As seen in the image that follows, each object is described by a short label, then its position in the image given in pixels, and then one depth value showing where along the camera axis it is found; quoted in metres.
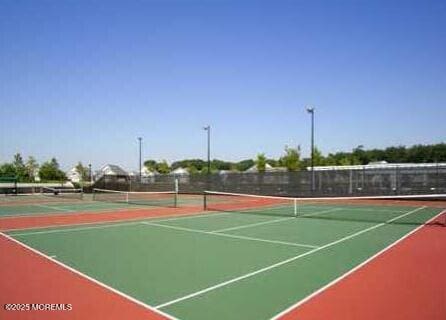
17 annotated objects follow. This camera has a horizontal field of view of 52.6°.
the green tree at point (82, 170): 89.62
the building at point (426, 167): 31.05
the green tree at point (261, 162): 62.38
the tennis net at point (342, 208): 19.44
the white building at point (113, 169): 71.28
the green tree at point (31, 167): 97.88
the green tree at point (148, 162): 142.65
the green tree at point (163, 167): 77.62
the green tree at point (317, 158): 62.29
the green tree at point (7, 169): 86.39
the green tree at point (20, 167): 90.38
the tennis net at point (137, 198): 28.78
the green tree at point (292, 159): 53.84
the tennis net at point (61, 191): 45.11
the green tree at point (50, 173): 95.38
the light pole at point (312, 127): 36.11
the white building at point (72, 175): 130.38
